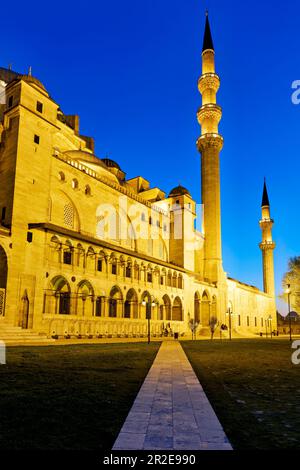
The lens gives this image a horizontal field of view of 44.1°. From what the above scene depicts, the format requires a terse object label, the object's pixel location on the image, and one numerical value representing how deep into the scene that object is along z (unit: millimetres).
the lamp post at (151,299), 38625
